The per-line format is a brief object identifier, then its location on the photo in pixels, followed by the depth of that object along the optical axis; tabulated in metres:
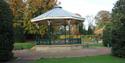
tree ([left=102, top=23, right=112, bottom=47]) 13.08
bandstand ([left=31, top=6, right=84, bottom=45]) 11.79
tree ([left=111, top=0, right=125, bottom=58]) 8.20
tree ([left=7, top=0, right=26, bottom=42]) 18.58
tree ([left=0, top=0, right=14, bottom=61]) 7.34
